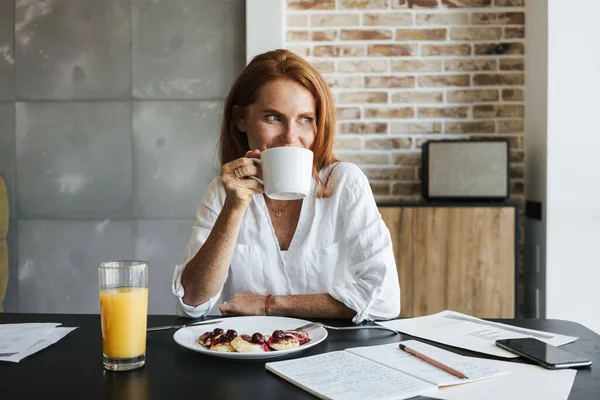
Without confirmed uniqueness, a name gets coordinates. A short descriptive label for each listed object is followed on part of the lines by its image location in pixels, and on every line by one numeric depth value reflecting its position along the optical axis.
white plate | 0.87
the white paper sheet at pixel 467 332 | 0.97
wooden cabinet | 2.44
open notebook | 0.73
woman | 1.33
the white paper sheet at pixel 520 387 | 0.73
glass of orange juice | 0.85
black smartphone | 0.84
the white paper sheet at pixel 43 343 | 0.90
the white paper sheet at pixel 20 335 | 0.95
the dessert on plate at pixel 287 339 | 0.89
